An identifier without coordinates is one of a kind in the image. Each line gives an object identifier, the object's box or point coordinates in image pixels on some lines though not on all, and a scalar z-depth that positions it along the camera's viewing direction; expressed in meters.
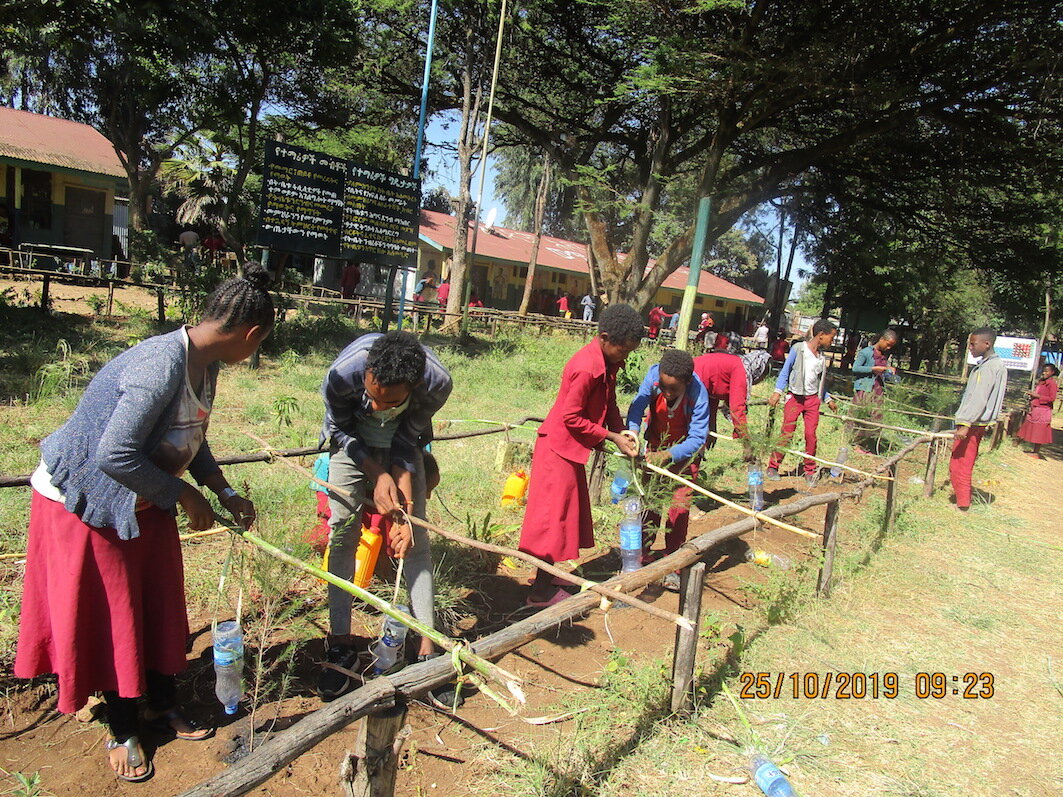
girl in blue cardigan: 2.07
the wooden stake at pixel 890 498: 5.65
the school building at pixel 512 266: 26.00
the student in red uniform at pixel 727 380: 5.48
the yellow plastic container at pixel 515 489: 5.27
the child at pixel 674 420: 4.13
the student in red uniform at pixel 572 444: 3.69
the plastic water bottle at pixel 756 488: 5.20
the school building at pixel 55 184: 16.59
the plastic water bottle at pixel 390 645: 2.76
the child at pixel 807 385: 6.74
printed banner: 14.50
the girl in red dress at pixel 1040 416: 10.59
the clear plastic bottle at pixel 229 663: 2.37
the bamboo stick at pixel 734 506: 3.59
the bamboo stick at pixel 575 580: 2.44
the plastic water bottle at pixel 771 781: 2.55
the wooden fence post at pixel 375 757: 1.92
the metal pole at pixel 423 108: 10.12
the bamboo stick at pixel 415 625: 1.94
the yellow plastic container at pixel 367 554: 3.46
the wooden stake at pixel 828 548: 4.32
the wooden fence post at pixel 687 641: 2.89
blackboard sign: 8.67
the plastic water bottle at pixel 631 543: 3.60
